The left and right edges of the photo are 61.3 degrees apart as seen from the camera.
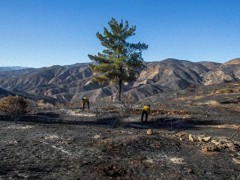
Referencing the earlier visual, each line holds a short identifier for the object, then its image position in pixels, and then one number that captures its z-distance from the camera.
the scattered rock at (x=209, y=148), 9.55
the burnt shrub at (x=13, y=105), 17.42
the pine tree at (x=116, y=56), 25.53
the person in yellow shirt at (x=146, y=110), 16.07
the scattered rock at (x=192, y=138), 10.98
